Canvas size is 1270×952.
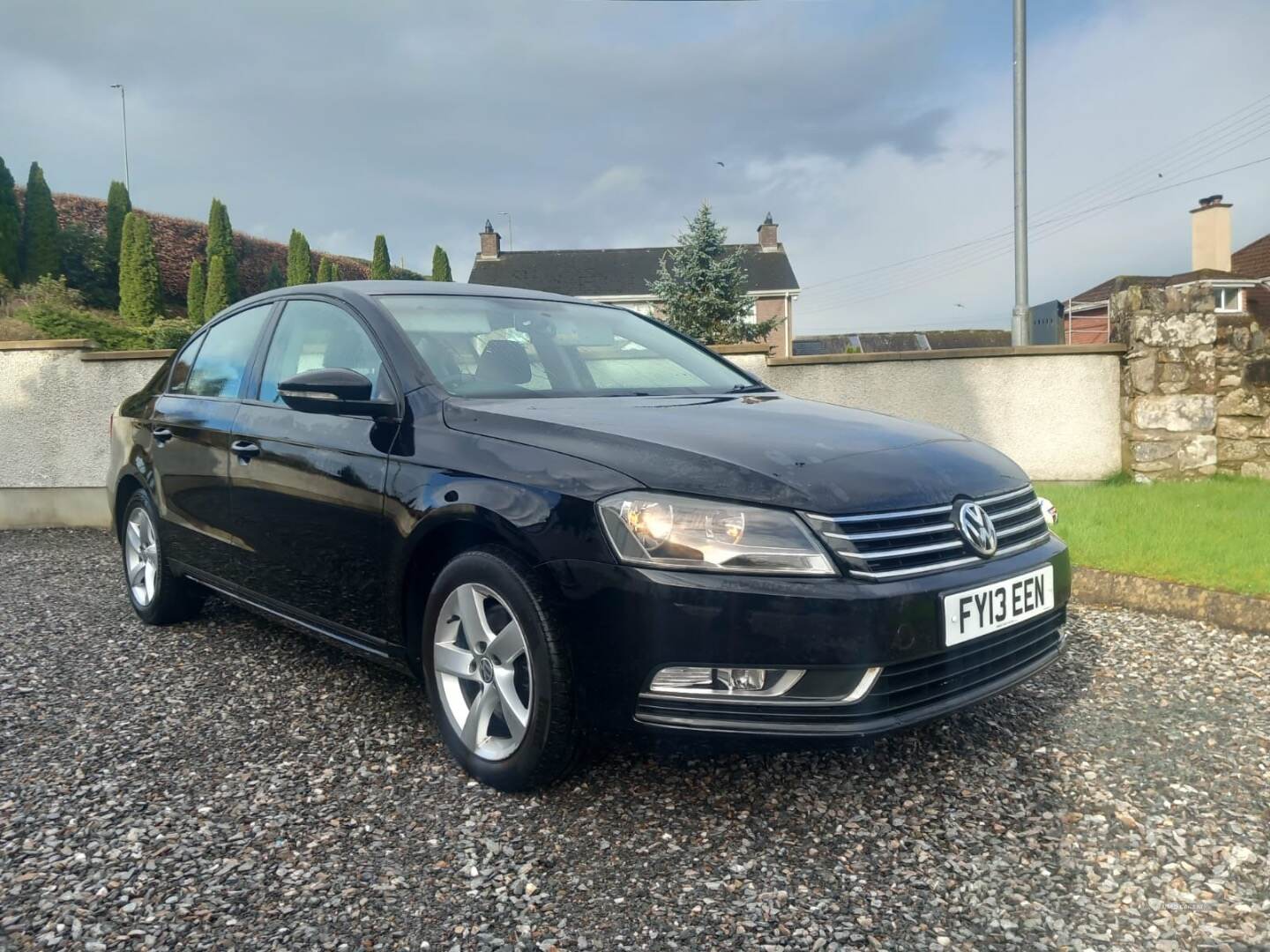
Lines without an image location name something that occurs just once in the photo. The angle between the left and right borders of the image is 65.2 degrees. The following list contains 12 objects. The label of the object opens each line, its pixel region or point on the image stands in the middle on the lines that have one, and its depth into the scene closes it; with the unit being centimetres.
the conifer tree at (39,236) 3066
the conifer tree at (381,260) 4162
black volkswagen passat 247
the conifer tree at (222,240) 3468
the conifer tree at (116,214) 3312
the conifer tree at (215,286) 3253
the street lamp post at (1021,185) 1127
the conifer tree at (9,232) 2894
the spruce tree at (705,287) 2411
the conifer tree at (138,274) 3012
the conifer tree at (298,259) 3684
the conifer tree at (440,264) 4497
